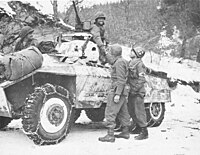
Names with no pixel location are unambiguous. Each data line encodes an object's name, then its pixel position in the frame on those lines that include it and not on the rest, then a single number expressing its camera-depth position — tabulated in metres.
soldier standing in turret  7.95
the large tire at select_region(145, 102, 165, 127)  8.64
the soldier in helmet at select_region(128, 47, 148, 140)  7.30
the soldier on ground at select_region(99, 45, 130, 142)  6.72
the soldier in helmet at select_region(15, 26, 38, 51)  7.54
